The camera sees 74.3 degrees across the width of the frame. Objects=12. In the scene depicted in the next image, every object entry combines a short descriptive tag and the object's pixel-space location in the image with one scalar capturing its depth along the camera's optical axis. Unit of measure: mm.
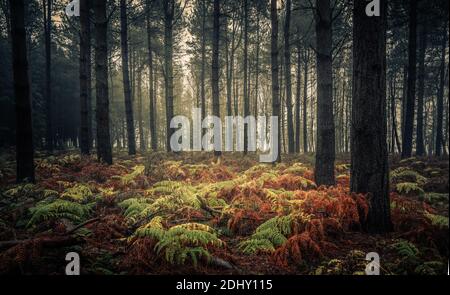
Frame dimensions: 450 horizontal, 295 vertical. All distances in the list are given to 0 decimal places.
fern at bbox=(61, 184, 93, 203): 6219
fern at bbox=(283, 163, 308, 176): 9242
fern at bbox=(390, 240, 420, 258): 3656
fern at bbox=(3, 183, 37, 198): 6668
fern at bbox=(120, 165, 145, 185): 8097
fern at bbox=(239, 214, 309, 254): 4043
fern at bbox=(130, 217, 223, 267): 3594
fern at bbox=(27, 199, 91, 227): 5023
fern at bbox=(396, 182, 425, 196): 6789
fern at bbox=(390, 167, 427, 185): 7943
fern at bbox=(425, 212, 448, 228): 4173
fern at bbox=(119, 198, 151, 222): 5184
